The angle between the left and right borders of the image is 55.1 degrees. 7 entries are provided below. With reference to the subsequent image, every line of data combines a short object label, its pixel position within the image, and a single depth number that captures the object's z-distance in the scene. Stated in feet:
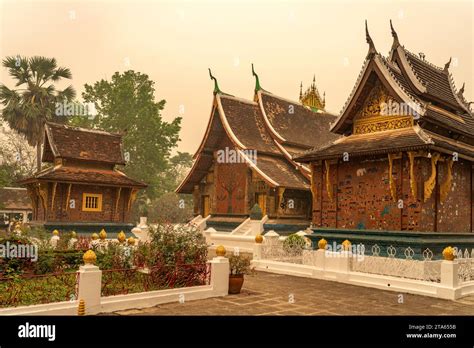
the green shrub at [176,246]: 36.70
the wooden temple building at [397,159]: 49.19
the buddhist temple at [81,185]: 78.43
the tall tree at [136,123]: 162.71
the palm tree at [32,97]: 130.93
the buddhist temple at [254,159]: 87.81
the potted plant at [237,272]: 37.83
